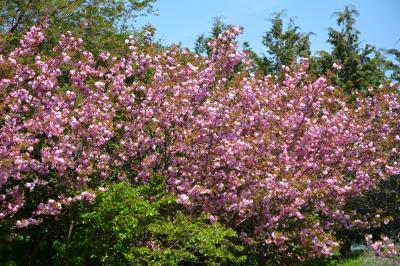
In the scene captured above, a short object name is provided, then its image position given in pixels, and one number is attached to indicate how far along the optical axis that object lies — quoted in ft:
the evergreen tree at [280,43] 104.94
